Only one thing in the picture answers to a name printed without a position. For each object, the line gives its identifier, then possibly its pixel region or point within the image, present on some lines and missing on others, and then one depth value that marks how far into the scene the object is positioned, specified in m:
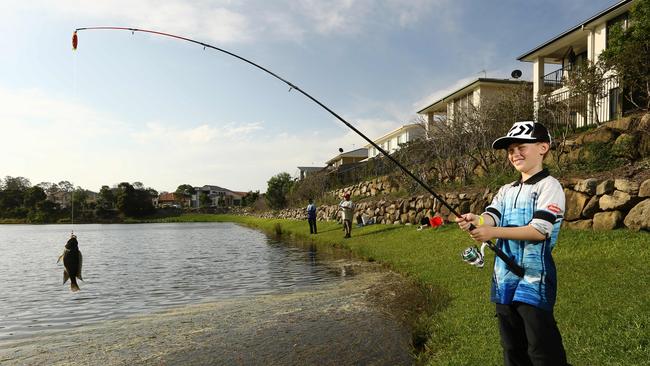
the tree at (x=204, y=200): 122.38
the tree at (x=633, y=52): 16.31
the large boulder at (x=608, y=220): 10.88
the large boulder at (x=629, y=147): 13.05
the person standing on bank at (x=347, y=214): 21.47
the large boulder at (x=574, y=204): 12.07
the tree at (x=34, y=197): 84.31
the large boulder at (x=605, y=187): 11.43
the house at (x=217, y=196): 137.45
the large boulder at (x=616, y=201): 10.73
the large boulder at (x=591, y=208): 11.65
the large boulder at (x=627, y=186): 10.72
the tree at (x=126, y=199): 89.24
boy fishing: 3.07
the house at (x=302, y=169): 81.66
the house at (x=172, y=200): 132.50
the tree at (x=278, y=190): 64.69
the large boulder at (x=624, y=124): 14.06
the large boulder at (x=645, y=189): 10.34
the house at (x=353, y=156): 71.88
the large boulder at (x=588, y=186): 11.91
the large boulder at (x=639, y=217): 10.02
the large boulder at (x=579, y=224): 11.76
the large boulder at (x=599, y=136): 14.25
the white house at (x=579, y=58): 20.33
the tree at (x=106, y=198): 91.00
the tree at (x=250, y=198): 99.96
